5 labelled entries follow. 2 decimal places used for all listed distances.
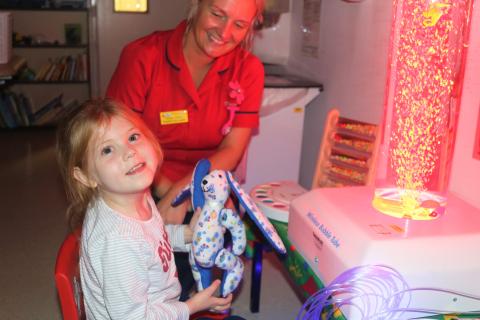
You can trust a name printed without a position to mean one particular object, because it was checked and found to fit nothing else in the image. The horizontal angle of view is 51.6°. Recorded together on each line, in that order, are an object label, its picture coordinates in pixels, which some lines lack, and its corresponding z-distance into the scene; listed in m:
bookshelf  4.36
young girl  0.89
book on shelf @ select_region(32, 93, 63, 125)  4.46
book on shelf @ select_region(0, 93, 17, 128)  4.28
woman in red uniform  1.35
